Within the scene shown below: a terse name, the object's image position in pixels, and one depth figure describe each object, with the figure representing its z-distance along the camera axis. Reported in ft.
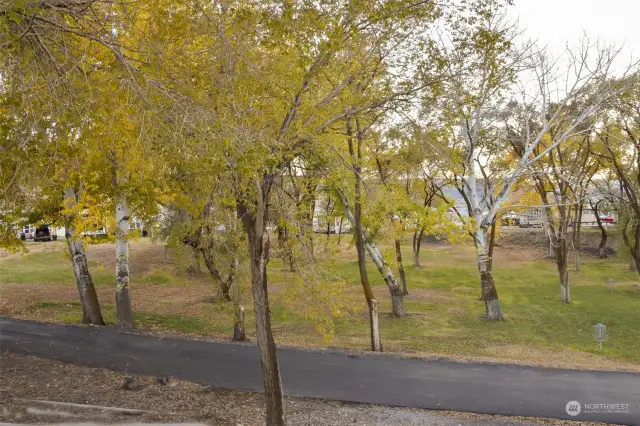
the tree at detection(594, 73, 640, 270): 68.13
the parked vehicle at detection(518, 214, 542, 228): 188.83
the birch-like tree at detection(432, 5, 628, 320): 64.03
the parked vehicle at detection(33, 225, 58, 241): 149.89
